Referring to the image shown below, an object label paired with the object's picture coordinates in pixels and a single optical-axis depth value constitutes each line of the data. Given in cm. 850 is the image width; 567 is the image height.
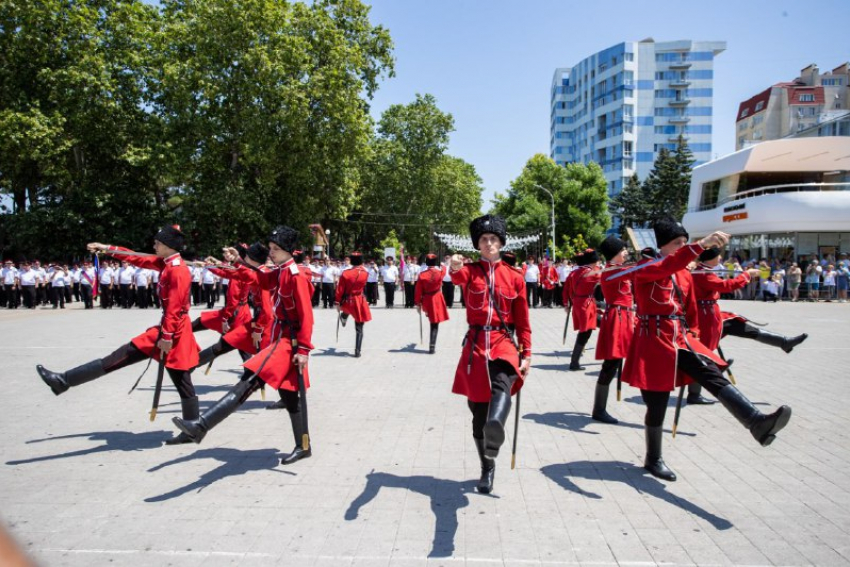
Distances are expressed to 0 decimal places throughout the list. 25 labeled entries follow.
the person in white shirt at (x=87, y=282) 2622
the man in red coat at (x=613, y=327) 730
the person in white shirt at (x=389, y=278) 2558
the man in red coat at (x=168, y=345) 620
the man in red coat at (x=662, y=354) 516
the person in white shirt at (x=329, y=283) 2542
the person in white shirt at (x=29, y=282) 2666
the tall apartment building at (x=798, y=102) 7831
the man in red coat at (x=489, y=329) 488
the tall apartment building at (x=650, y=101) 8881
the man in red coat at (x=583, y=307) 1032
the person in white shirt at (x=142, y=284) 2561
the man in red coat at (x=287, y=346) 542
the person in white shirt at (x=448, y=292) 2541
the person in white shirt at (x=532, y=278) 2477
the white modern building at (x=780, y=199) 3512
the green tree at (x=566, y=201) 6259
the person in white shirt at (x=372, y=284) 2723
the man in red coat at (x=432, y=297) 1266
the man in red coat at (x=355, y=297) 1227
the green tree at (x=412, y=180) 5538
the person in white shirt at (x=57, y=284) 2667
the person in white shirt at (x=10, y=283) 2692
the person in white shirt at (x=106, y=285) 2595
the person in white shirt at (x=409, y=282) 2641
